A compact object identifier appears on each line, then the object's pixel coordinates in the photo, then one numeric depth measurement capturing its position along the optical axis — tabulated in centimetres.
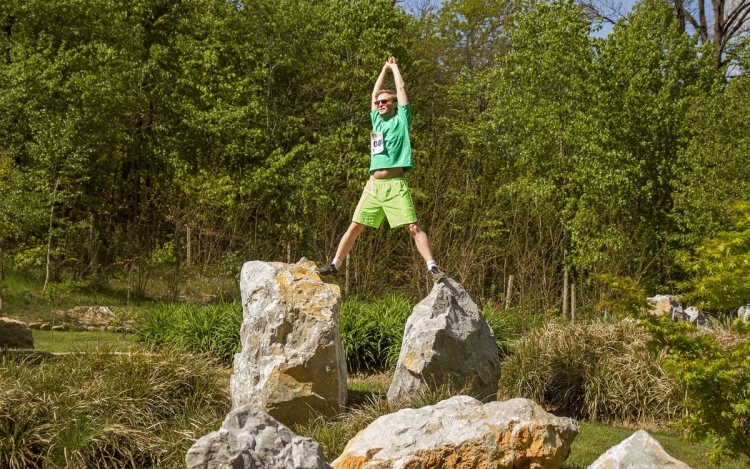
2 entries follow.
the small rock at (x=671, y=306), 1005
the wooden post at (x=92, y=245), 1720
